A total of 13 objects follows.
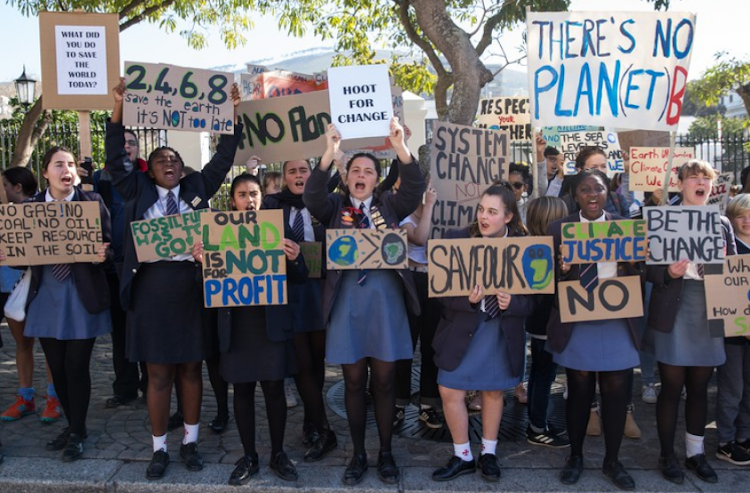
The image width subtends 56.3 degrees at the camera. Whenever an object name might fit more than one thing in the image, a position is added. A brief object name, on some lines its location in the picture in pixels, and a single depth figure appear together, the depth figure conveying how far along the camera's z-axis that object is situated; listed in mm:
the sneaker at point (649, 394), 6098
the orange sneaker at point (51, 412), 5656
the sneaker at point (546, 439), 5152
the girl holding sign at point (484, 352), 4547
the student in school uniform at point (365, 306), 4609
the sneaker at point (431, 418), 5645
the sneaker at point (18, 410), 5711
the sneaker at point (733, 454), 4727
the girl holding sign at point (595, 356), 4477
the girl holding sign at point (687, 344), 4477
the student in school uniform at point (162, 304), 4660
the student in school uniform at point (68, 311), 5047
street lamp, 13609
